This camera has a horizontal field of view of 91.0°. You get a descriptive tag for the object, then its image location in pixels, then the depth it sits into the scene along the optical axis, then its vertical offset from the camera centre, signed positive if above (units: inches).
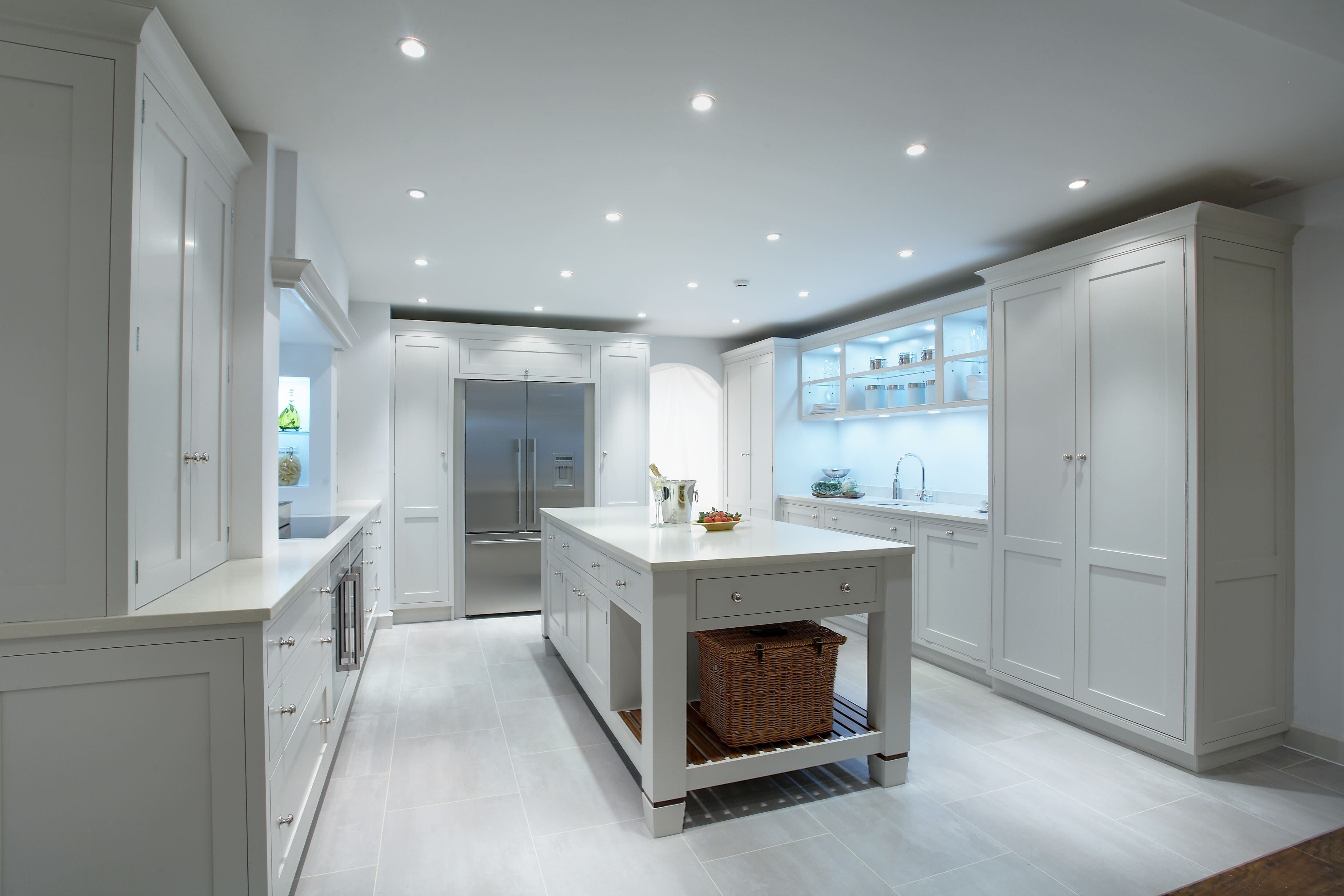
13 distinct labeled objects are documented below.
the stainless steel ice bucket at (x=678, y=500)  124.3 -9.0
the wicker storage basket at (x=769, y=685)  92.5 -33.1
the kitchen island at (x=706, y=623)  85.3 -24.4
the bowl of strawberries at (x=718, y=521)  116.9 -12.1
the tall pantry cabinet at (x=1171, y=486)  103.3 -5.1
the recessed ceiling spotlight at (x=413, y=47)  71.6 +44.4
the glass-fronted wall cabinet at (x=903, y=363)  159.0 +25.2
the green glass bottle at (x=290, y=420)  151.9 +7.3
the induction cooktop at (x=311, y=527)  118.2 -14.6
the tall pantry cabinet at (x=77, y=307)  57.8 +13.0
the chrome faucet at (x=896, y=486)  192.4 -9.5
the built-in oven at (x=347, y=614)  103.6 -27.7
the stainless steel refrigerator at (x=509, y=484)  199.9 -9.9
